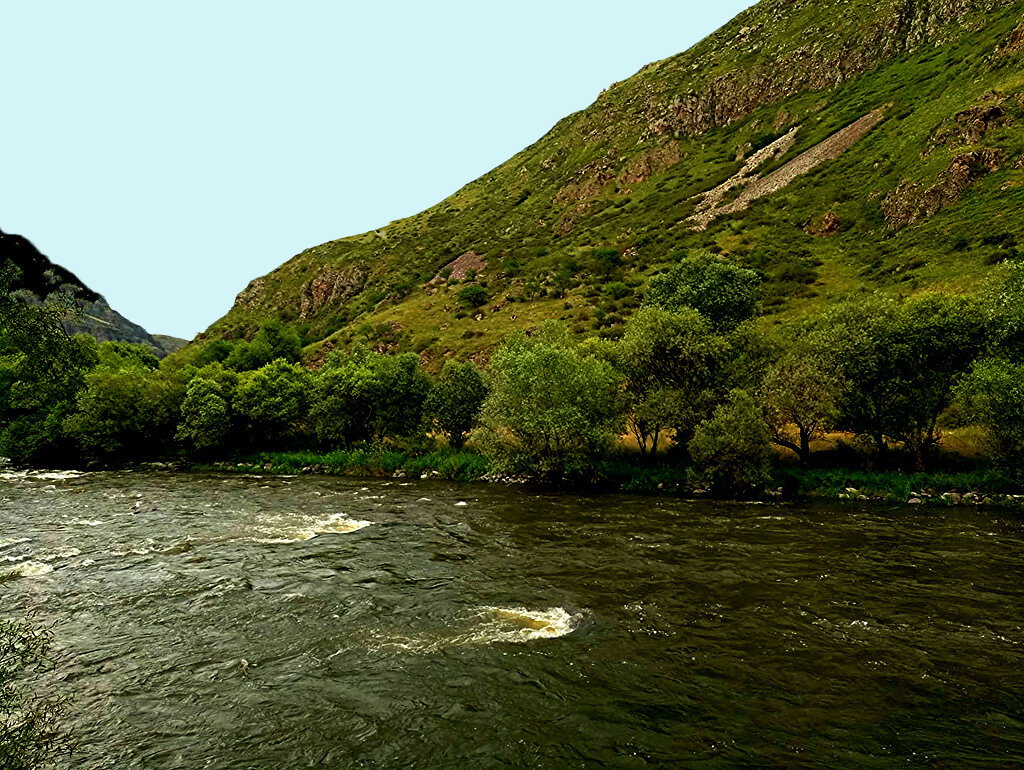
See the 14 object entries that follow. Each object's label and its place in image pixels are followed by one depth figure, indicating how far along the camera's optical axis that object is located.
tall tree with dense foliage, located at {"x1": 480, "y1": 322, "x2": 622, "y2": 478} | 42.84
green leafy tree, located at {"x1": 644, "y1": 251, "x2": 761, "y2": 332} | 63.50
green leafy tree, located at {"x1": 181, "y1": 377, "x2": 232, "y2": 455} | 62.16
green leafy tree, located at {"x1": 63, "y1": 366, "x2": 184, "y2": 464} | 61.59
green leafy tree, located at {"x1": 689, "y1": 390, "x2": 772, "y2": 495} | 38.66
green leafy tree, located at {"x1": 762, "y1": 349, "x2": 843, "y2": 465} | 39.66
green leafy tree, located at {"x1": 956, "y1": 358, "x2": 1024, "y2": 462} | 32.94
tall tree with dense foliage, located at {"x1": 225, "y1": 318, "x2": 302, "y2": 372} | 113.88
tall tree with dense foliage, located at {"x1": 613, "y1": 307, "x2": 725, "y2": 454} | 43.00
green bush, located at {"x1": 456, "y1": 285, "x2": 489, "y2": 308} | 111.00
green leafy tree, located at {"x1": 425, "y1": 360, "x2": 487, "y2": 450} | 57.53
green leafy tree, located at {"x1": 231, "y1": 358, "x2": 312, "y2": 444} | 64.50
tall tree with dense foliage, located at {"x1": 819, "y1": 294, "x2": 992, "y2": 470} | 38.28
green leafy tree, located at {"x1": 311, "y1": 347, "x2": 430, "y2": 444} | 61.16
